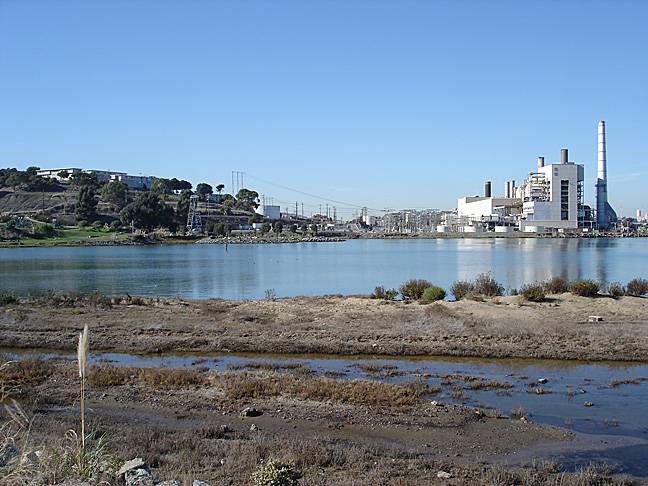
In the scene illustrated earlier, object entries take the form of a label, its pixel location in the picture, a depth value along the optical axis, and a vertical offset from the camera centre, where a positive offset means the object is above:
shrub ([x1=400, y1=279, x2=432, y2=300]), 32.16 -3.06
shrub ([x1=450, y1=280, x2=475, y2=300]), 31.72 -3.12
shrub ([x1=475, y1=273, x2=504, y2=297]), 32.25 -3.07
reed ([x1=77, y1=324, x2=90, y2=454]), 5.44 -1.01
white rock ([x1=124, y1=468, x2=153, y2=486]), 6.80 -2.74
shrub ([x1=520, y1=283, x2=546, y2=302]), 28.42 -2.99
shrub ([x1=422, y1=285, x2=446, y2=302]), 30.08 -3.12
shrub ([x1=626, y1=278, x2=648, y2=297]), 32.44 -3.20
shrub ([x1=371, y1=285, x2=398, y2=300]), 31.72 -3.26
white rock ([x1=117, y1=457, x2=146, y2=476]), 7.14 -2.76
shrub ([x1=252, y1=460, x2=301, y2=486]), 7.02 -2.81
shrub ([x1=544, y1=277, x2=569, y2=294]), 31.31 -2.95
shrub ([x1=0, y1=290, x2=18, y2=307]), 30.32 -3.00
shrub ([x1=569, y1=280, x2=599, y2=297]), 29.54 -2.89
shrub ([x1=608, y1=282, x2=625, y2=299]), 29.58 -3.12
